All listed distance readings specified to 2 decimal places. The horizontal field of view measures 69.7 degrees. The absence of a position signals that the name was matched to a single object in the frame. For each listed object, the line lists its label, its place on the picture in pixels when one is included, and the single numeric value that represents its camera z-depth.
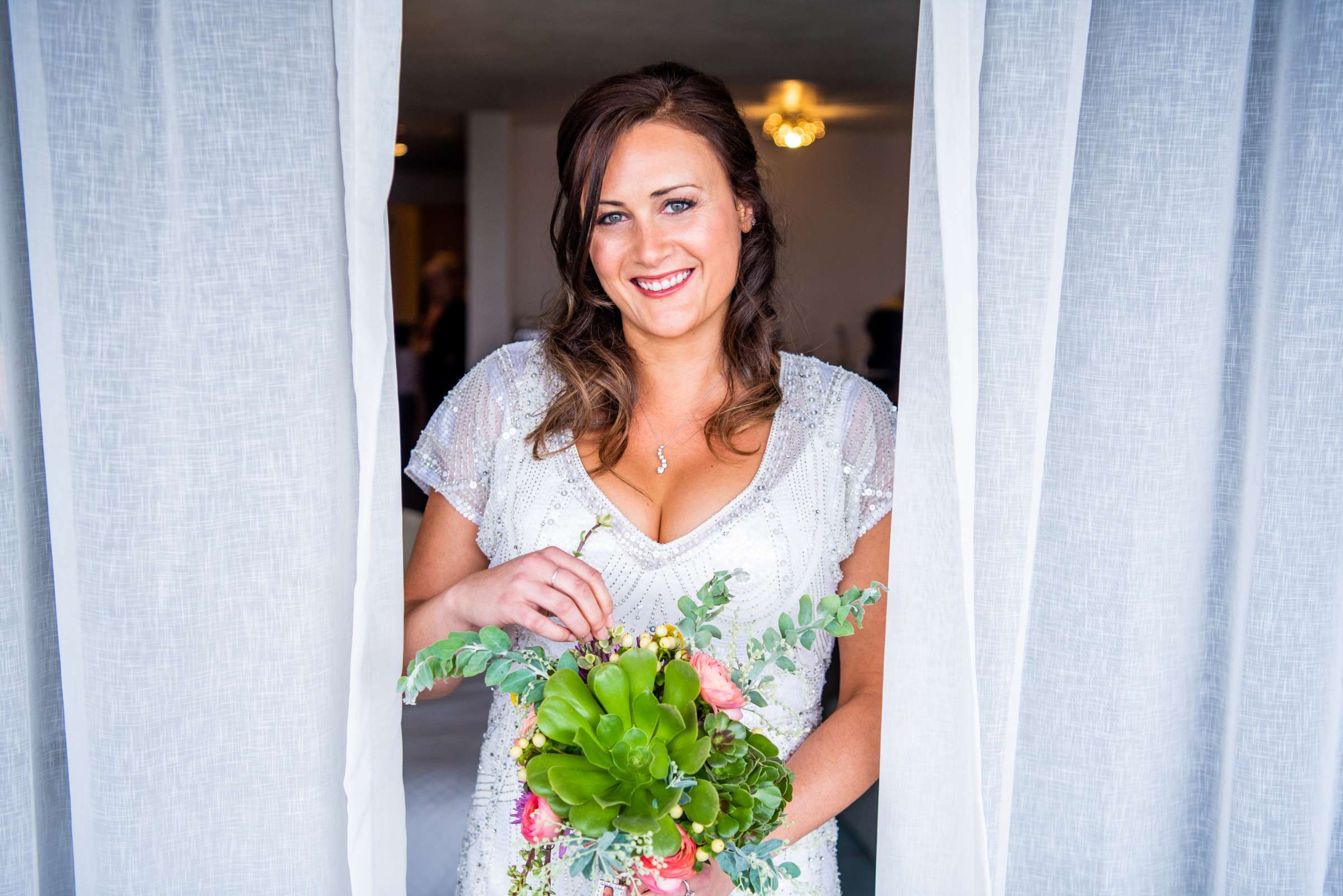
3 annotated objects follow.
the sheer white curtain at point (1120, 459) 1.04
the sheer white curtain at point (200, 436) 0.98
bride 1.49
